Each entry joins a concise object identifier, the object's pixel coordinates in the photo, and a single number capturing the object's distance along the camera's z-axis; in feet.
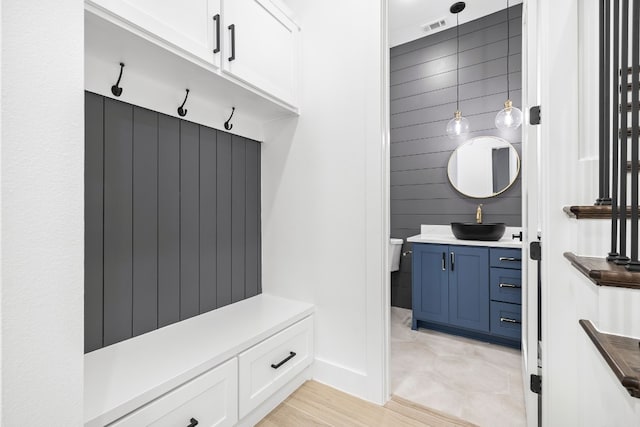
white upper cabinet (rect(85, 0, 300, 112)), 3.75
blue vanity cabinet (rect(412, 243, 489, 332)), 8.12
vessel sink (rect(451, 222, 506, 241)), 8.16
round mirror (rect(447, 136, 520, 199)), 9.18
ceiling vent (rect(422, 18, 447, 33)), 9.70
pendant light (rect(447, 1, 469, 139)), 9.04
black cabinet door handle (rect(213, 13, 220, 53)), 4.62
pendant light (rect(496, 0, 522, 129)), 8.08
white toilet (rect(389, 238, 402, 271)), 10.15
